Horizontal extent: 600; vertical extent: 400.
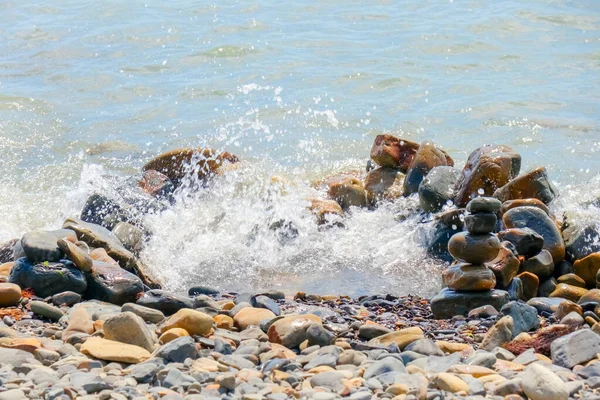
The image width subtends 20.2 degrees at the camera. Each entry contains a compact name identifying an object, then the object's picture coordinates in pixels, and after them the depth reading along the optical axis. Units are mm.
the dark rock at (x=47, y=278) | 10400
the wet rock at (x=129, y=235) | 13475
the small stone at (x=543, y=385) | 6939
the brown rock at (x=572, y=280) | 12044
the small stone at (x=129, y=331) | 8140
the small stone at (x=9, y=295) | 9904
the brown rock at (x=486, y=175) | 14205
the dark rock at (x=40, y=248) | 10627
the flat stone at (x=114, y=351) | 7744
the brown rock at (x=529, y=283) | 11824
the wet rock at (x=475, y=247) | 11144
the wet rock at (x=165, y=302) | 10011
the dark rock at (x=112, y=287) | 10613
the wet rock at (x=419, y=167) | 15615
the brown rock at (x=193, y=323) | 8707
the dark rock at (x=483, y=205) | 11215
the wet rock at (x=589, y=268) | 12058
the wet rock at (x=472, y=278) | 10953
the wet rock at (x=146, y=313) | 9415
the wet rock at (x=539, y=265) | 12076
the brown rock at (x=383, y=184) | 15855
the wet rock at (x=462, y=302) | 10811
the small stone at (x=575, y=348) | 8084
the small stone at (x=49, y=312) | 9550
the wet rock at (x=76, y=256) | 10599
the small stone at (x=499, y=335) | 9019
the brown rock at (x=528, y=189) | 13865
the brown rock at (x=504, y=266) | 11463
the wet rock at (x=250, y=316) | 9366
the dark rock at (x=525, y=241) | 12249
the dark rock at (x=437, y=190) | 14623
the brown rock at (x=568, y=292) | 11449
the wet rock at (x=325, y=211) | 14934
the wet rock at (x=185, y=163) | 16847
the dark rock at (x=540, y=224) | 12554
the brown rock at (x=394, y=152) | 16465
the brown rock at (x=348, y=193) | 15742
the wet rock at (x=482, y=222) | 11187
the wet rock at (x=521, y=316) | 9536
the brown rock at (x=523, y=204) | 13390
